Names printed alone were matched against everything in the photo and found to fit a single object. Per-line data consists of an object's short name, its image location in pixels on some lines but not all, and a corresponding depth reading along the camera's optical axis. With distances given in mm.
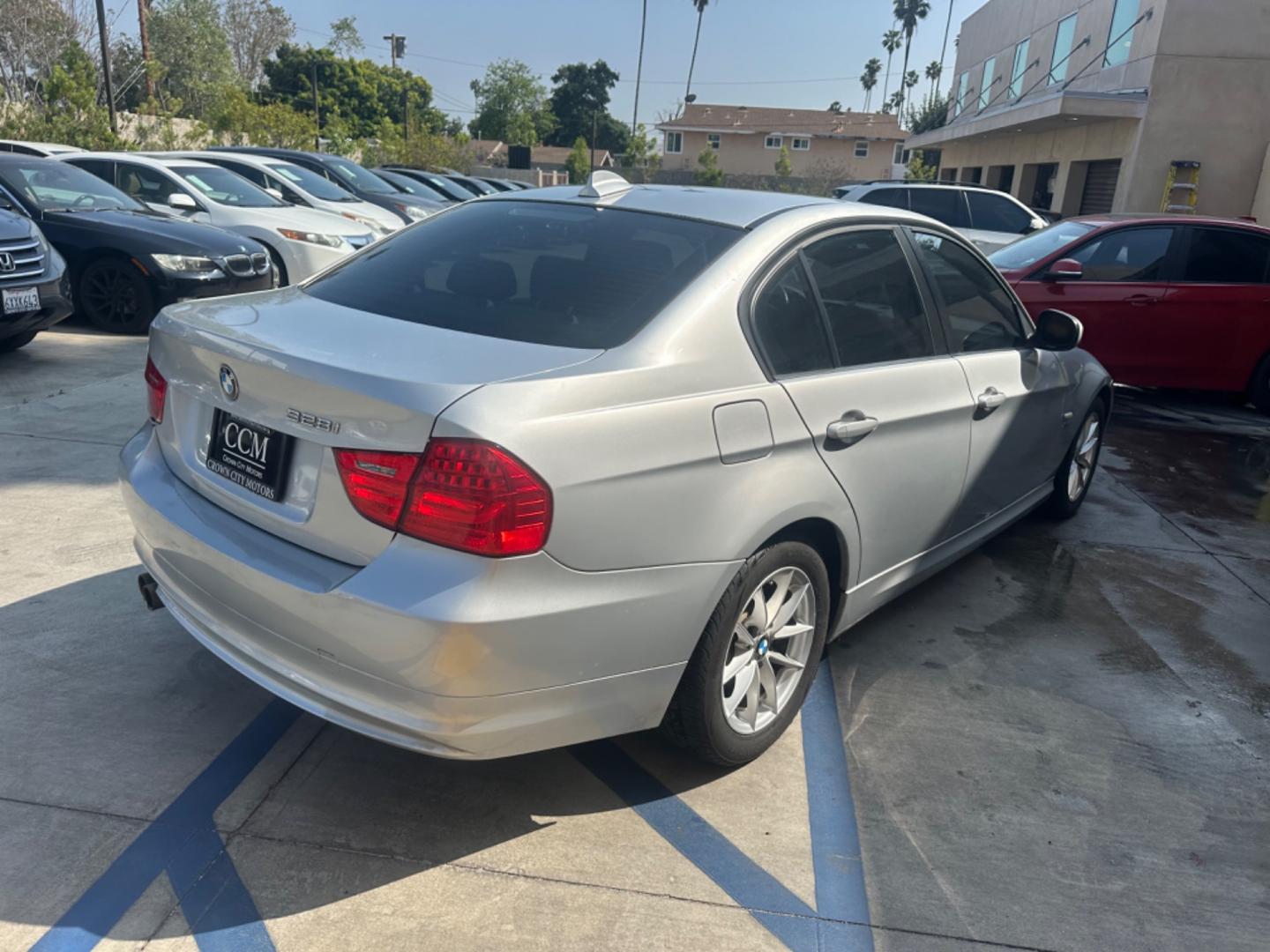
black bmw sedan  8898
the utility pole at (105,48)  25778
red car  8492
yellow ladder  19094
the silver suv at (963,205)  14242
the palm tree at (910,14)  120044
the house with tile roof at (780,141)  71562
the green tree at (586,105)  95938
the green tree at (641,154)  72688
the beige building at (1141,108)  18891
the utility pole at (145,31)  33969
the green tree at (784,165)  64875
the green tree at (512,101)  99000
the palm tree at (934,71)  119875
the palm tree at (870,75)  128125
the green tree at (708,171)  57750
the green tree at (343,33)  78875
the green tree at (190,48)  55500
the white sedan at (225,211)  10922
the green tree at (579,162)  63625
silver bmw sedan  2354
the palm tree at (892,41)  123188
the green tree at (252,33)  62406
